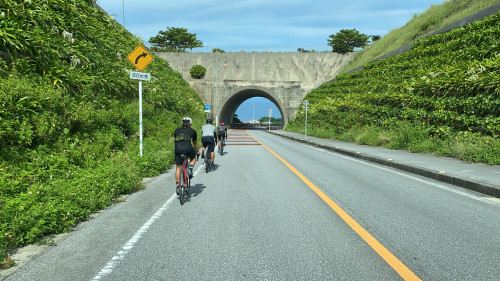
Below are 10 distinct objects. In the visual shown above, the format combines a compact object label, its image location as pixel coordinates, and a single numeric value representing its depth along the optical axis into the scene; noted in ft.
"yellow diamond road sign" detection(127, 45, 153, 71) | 32.86
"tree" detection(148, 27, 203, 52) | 196.24
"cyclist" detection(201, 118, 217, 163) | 33.91
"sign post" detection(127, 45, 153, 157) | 31.89
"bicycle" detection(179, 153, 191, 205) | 19.85
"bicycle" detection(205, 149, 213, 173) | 33.19
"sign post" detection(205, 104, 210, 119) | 137.96
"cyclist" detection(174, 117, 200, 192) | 21.61
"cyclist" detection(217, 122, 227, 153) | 48.78
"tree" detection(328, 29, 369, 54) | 176.65
